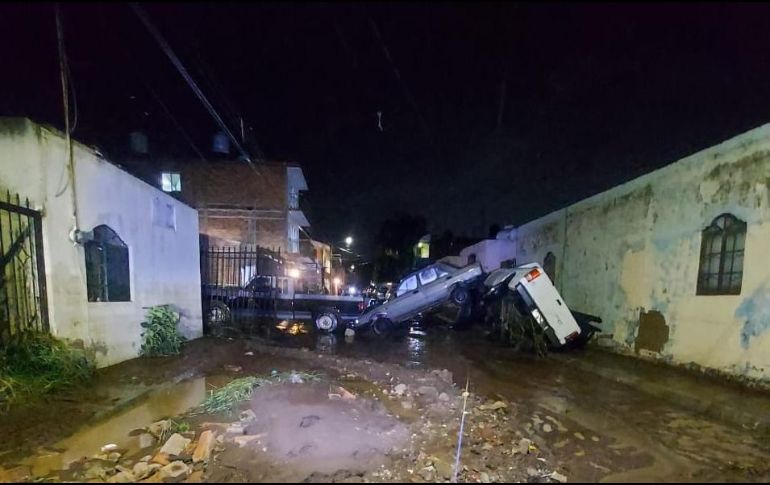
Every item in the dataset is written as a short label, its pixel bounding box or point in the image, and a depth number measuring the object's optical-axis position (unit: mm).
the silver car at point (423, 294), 11445
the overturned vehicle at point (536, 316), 8758
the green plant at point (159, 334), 7656
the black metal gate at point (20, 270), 5164
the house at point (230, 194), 22500
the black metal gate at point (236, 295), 11875
